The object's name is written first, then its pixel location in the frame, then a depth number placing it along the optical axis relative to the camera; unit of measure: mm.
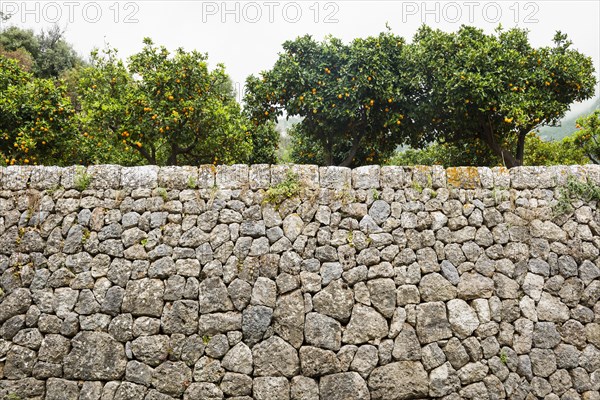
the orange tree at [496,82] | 9328
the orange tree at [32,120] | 9148
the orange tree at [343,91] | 10242
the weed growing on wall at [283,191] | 6203
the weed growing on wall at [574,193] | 6363
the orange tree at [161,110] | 9992
